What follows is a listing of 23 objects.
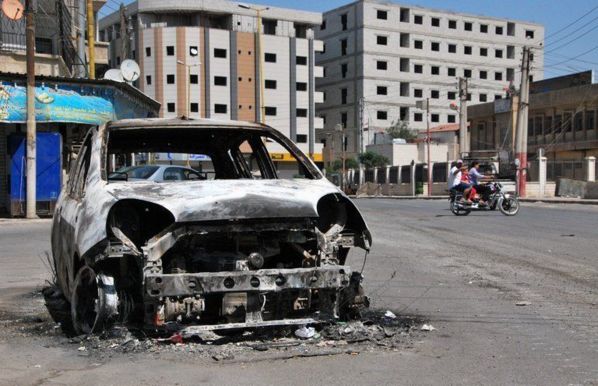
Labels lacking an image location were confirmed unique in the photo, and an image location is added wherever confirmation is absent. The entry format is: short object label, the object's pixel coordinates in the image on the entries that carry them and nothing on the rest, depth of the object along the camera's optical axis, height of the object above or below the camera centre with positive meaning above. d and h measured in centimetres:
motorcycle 2122 -118
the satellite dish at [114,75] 2748 +382
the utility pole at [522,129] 3909 +220
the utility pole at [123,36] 3239 +649
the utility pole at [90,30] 2511 +519
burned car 481 -66
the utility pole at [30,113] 2009 +163
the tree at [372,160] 7581 +71
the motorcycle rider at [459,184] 2144 -58
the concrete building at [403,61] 9094 +1512
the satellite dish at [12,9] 2166 +512
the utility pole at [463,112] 5153 +427
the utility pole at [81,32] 2906 +608
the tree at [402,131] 8662 +457
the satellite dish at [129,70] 2805 +408
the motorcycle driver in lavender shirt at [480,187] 2159 -69
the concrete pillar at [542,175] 4156 -56
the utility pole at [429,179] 5234 -101
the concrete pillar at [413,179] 5425 -105
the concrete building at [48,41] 2602 +568
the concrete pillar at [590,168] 3903 -11
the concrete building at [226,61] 7756 +1255
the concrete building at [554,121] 5150 +381
